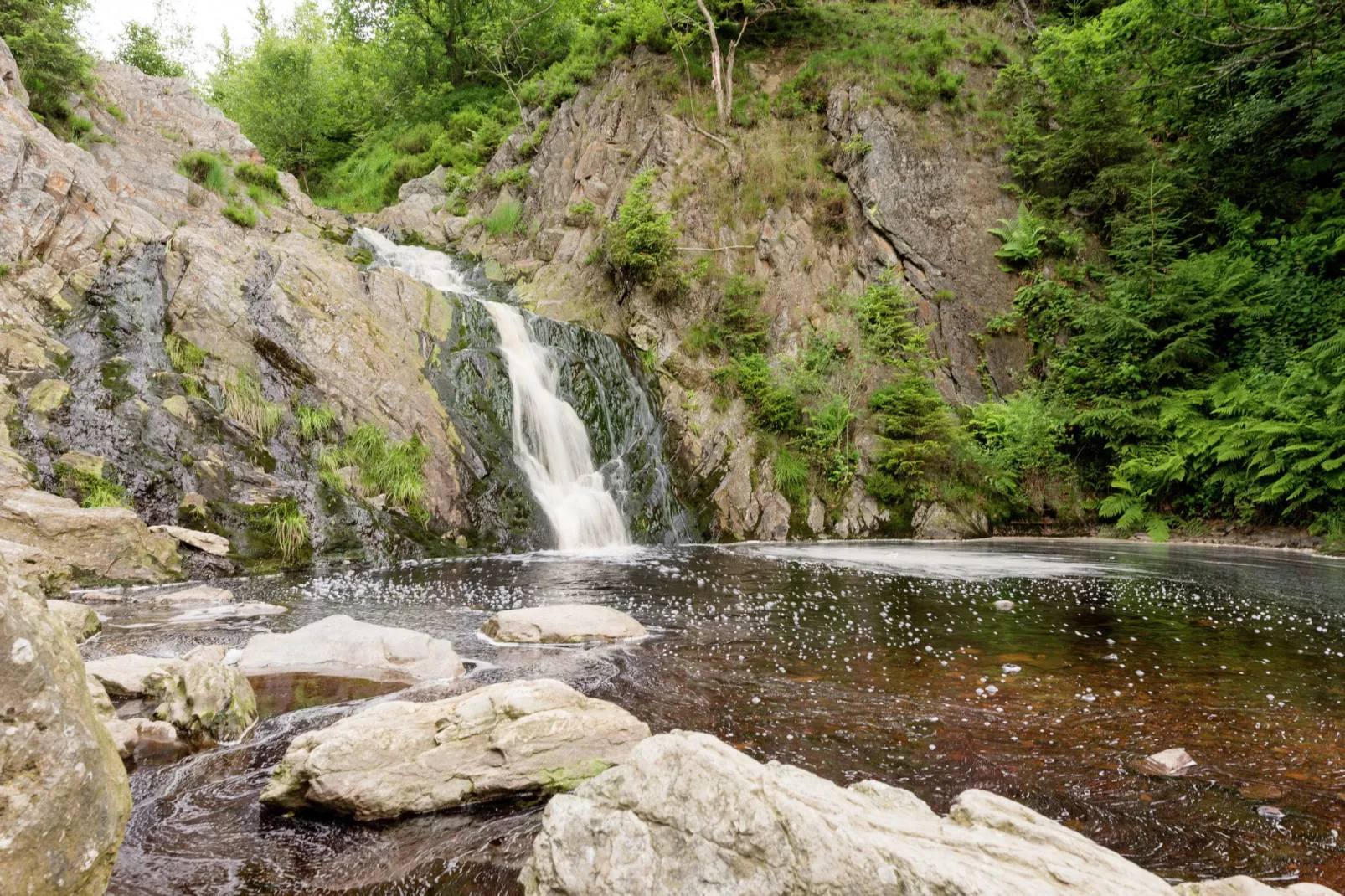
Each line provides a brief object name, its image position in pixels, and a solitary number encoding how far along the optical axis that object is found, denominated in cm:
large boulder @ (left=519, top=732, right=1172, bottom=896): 204
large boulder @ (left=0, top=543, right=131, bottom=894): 206
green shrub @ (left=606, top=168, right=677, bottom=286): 2100
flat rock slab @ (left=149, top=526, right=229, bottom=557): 1042
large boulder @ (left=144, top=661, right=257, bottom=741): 431
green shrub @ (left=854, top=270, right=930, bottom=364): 2003
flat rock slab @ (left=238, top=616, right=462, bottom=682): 568
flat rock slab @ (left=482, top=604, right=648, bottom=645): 691
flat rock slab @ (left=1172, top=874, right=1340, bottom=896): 241
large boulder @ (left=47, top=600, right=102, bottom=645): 634
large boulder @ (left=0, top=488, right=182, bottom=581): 878
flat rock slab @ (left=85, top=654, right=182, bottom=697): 483
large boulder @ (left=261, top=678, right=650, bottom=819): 345
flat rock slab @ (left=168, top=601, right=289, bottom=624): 766
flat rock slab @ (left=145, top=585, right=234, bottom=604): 847
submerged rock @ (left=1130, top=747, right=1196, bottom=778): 394
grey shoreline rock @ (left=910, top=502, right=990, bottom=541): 1850
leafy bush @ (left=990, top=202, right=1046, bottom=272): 2277
